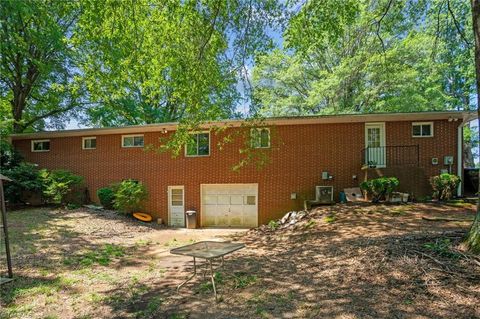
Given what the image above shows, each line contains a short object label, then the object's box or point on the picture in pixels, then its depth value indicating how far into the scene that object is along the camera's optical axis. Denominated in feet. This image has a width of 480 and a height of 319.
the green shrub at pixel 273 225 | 34.91
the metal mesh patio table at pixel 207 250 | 15.11
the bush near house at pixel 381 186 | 32.30
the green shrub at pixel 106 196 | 44.21
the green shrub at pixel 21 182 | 43.42
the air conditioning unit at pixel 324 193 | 39.45
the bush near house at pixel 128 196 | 41.70
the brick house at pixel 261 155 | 37.42
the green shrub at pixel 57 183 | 42.34
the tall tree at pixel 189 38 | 22.08
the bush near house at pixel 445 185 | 33.42
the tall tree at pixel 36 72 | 47.93
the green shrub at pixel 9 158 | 47.24
